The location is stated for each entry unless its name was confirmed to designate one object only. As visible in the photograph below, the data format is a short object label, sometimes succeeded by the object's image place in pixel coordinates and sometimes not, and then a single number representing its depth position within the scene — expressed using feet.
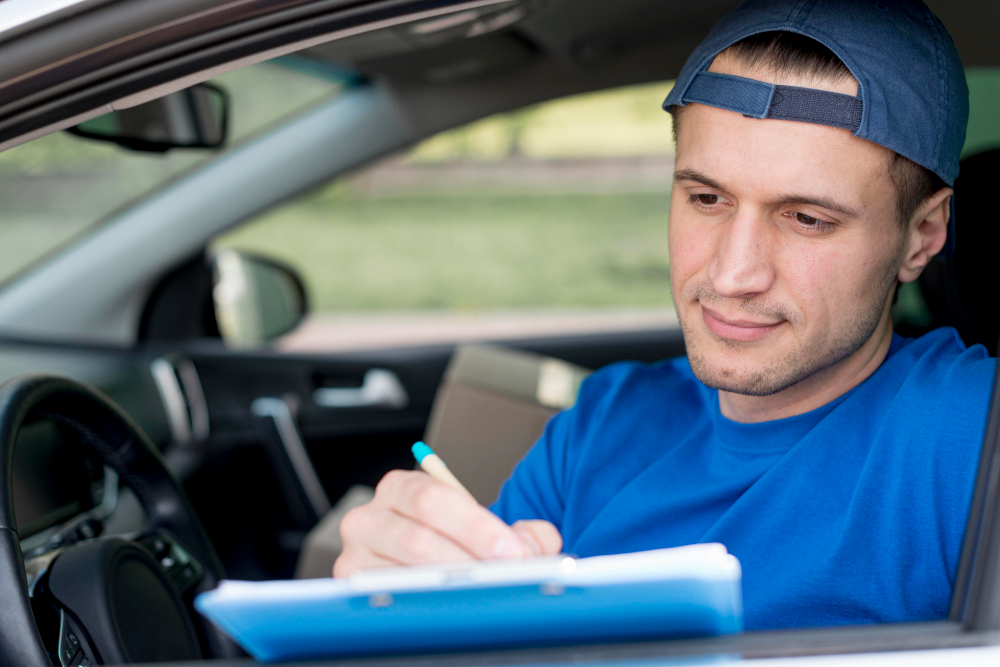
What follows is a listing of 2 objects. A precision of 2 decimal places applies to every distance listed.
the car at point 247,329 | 3.33
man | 3.72
